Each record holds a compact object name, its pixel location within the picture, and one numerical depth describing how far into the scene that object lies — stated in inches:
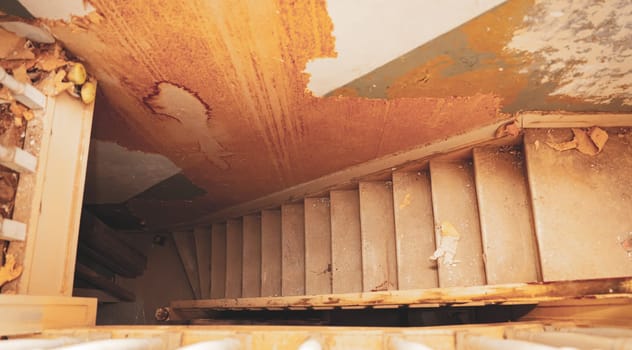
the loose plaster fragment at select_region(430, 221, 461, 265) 98.1
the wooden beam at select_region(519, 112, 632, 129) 82.2
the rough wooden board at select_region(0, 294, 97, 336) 50.5
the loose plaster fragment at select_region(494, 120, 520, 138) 86.8
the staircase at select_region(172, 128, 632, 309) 81.7
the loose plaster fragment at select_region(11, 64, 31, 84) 68.0
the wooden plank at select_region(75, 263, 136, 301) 150.9
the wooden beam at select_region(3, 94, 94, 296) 64.6
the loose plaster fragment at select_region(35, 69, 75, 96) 70.4
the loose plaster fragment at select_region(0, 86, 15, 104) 64.2
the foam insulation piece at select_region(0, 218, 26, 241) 58.9
